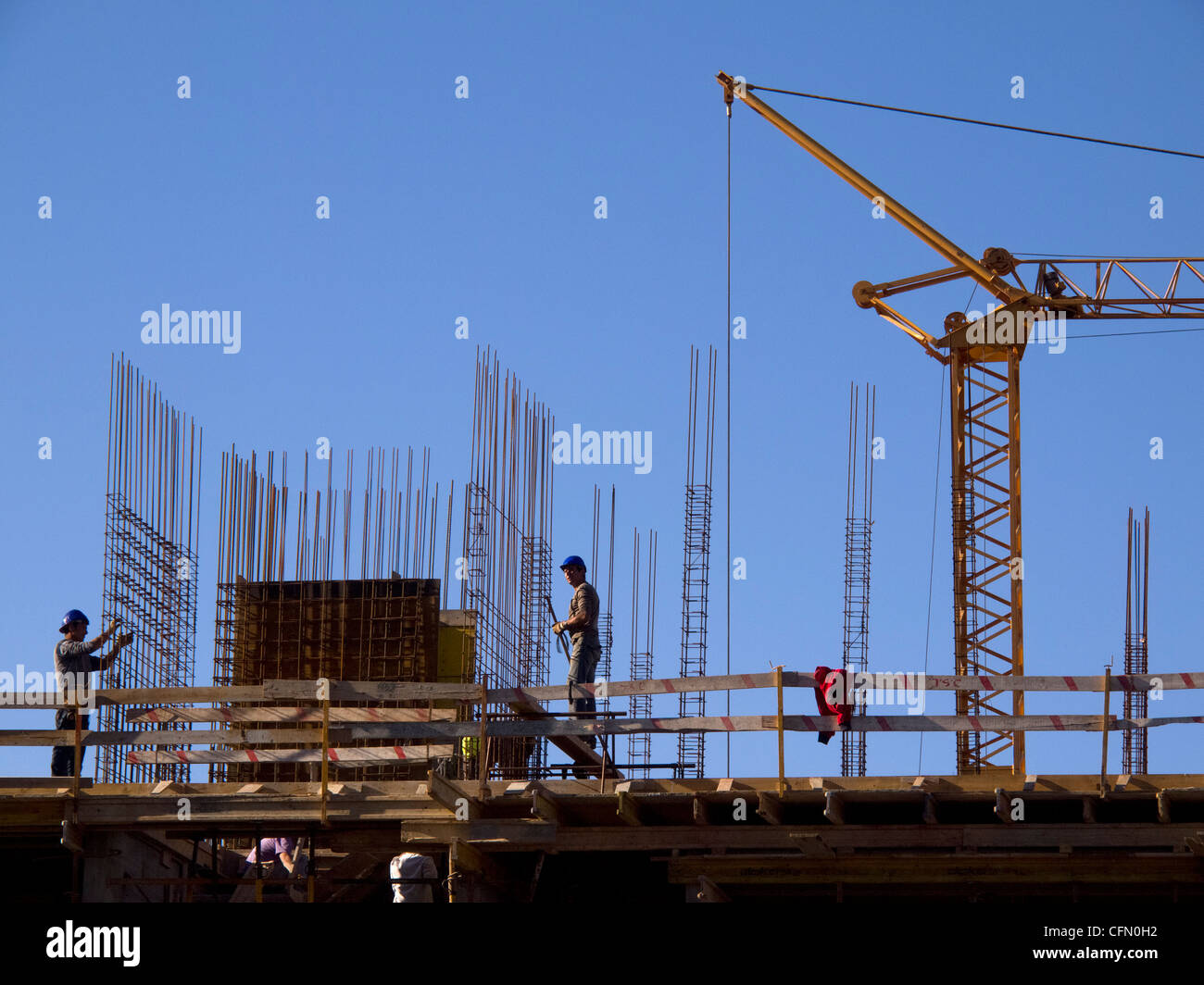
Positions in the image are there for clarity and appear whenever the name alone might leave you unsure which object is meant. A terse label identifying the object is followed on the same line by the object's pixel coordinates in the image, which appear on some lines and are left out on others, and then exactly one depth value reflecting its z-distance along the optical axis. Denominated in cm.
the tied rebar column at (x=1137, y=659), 3372
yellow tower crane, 3884
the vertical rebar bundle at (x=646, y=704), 2620
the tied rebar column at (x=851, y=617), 3139
